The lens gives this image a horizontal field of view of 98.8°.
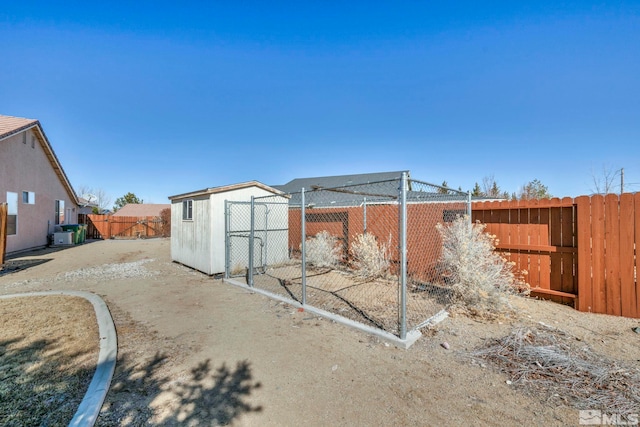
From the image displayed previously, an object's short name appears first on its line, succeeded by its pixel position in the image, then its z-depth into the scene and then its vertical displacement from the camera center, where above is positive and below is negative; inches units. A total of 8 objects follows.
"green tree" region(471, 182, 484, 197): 1045.8 +109.5
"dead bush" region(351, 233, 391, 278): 277.1 -40.6
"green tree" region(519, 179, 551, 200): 843.4 +85.7
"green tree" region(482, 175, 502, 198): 944.9 +110.8
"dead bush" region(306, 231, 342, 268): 331.9 -41.0
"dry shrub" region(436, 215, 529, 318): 170.6 -37.0
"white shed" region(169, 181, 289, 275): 292.8 -11.4
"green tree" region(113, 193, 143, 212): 1812.3 +114.6
